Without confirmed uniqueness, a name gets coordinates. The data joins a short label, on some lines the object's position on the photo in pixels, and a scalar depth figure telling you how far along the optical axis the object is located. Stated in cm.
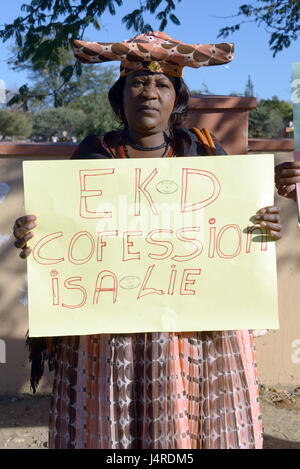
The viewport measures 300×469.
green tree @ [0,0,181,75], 464
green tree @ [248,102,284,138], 2896
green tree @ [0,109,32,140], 4044
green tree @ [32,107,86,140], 3688
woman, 181
